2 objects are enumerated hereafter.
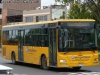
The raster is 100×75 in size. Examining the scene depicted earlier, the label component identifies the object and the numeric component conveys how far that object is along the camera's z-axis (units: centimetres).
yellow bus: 2142
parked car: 1245
